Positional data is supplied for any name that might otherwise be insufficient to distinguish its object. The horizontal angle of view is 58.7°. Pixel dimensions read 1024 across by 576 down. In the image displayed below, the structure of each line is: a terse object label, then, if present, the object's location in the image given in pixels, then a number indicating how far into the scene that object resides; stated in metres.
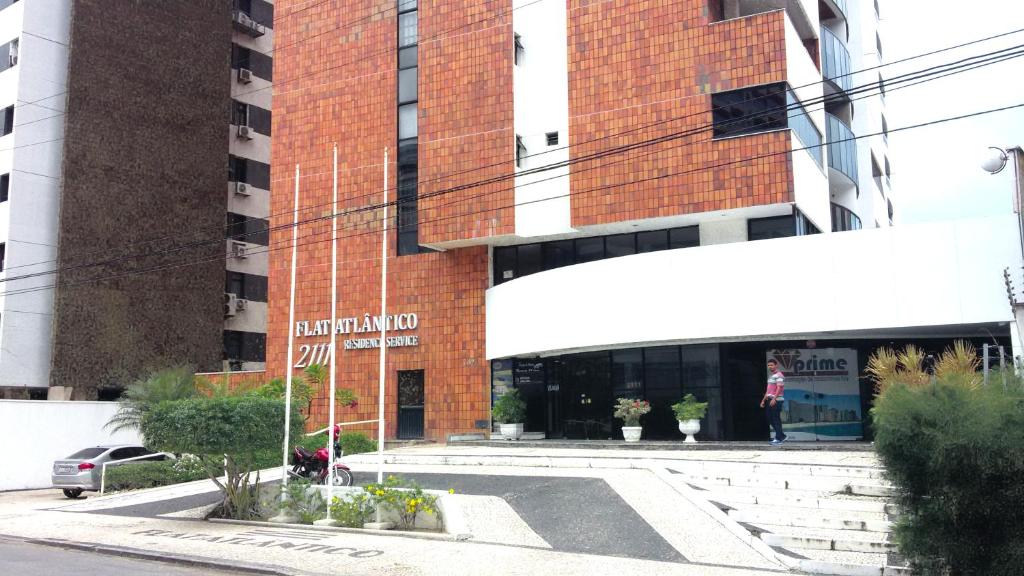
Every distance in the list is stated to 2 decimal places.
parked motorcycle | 20.02
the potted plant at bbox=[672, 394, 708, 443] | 24.08
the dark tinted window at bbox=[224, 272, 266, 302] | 44.75
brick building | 23.67
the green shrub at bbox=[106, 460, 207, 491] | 25.42
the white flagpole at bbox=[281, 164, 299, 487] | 17.62
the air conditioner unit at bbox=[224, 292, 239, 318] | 43.97
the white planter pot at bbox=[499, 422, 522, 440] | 28.25
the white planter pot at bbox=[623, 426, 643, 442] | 25.06
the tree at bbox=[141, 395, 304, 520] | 17.23
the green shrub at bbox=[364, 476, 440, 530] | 15.46
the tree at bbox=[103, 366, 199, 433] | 26.38
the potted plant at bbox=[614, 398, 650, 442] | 25.09
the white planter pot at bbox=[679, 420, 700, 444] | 24.19
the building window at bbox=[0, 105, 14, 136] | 36.75
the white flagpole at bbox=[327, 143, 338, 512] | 16.81
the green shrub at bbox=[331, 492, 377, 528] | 16.08
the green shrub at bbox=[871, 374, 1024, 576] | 9.23
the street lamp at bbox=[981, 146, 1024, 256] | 17.72
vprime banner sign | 24.19
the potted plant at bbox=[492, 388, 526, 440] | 28.28
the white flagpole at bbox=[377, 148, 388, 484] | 16.83
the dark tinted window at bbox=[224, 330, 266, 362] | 44.53
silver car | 25.66
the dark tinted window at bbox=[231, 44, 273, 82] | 46.22
